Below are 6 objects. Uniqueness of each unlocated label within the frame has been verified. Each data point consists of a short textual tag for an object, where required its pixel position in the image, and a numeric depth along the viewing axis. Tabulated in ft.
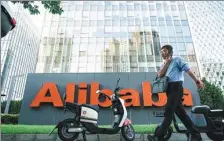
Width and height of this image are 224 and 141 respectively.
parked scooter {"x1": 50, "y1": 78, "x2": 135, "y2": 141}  16.24
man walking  13.41
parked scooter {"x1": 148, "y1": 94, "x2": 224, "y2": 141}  14.25
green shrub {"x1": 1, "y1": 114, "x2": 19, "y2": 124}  44.37
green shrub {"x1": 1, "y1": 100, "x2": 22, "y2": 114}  74.84
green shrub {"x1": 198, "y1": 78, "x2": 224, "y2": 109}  55.21
